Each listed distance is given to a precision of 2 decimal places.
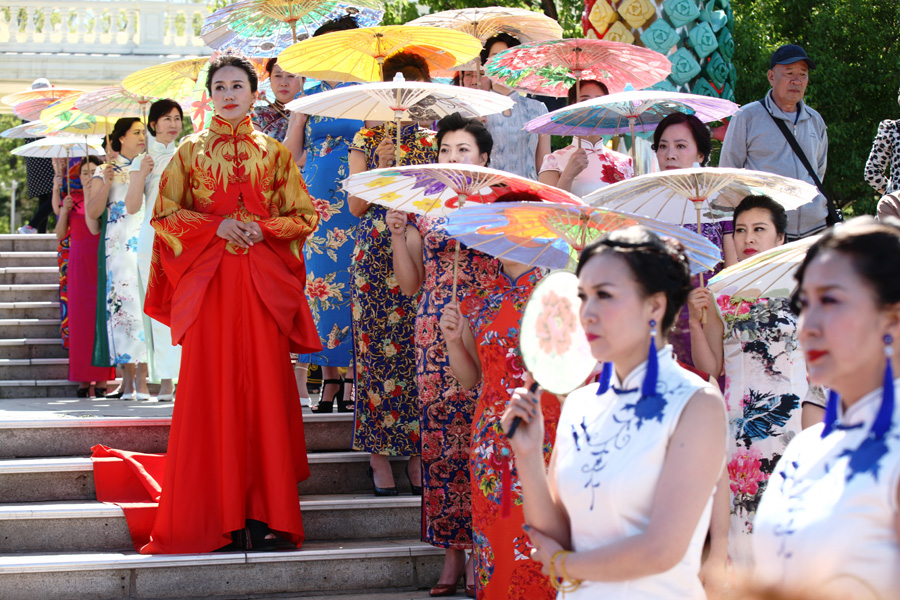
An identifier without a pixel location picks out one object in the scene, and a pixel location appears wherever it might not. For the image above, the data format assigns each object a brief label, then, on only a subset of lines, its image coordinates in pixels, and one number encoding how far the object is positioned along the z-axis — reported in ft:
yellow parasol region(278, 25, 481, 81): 16.19
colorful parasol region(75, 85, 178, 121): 22.45
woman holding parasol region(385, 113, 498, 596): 14.40
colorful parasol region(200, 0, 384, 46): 19.94
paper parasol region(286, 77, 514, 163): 14.57
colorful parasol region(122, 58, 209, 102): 20.16
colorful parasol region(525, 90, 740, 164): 15.26
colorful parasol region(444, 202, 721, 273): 10.18
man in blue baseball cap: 19.74
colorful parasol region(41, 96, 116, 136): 23.44
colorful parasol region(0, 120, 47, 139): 25.36
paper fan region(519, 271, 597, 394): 7.97
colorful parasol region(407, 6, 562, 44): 20.04
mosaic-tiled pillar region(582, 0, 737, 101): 24.25
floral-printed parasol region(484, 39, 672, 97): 17.61
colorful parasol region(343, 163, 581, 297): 11.68
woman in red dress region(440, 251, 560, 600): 11.94
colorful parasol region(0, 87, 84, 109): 30.53
